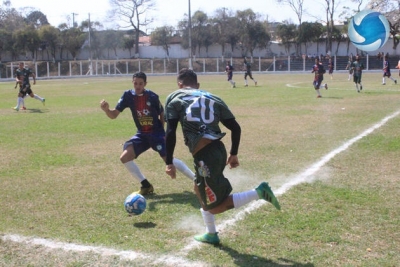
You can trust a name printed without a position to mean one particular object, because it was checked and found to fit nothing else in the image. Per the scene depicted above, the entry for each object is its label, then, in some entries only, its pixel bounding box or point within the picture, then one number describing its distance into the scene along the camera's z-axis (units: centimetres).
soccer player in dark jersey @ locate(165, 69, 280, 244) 477
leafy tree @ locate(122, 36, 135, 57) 8075
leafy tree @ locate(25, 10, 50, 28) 10030
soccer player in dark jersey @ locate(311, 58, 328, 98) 2186
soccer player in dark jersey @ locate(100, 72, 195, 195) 707
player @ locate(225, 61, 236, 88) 3281
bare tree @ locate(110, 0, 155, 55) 7869
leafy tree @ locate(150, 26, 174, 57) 7900
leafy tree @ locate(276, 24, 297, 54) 7231
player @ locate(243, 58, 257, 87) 3185
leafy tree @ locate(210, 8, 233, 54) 7575
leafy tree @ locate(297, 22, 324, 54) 7094
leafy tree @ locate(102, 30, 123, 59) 7869
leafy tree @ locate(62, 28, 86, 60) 7744
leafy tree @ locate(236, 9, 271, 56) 7356
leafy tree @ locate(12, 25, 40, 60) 7400
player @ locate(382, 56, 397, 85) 3045
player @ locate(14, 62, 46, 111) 1964
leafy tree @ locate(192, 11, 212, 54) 7658
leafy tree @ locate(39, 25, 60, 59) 7575
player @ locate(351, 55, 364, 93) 2381
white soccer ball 589
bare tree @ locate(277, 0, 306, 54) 7146
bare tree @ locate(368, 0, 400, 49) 6106
